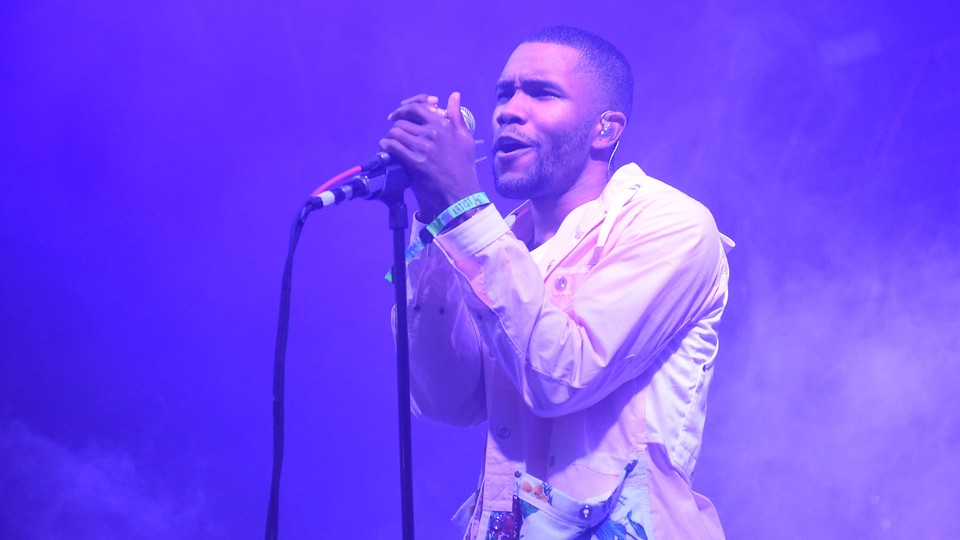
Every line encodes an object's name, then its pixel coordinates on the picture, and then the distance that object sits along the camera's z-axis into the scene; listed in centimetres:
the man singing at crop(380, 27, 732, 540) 579
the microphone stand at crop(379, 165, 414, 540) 571
